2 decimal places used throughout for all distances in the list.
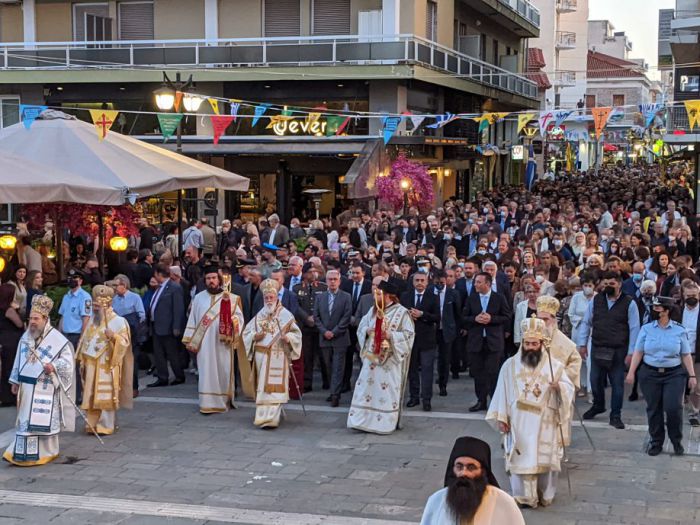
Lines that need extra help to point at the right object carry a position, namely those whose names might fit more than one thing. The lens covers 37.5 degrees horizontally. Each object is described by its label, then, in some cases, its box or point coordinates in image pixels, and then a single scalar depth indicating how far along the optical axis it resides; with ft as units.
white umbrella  52.05
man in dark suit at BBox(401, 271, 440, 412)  41.63
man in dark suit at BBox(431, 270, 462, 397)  44.01
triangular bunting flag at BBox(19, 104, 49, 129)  61.26
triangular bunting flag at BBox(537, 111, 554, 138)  83.05
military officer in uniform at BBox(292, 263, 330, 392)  46.21
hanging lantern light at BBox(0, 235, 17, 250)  53.11
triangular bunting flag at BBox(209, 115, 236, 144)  81.30
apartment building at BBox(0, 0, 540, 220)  99.76
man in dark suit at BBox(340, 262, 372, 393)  45.14
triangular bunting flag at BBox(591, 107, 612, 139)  76.38
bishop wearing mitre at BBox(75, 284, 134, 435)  37.91
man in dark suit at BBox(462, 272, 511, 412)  41.45
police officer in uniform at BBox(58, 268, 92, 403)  42.60
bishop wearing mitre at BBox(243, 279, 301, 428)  39.17
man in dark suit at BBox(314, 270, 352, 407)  43.21
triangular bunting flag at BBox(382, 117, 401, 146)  84.38
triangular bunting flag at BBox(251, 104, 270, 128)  82.17
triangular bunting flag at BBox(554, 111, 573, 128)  80.45
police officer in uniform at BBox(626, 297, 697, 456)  34.06
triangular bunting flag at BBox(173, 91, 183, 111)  70.61
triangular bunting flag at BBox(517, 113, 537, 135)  82.99
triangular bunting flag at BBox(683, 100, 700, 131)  70.74
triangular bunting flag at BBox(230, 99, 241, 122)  82.38
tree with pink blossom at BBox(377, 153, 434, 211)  92.38
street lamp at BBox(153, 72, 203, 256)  65.05
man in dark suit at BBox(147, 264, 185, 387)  46.88
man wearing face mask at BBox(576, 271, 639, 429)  38.27
